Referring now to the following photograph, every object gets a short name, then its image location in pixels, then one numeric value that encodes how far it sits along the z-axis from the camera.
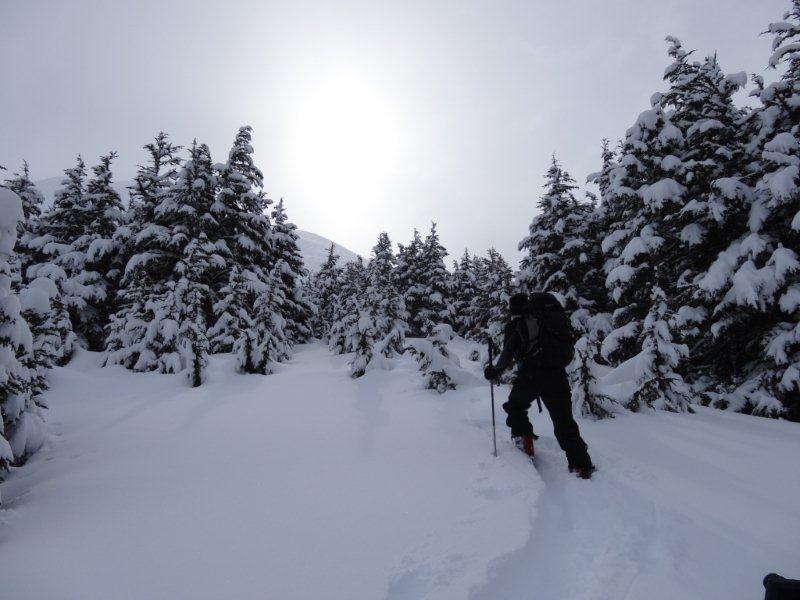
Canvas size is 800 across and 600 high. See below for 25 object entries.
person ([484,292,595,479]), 5.07
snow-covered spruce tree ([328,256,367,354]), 22.69
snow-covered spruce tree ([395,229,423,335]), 33.72
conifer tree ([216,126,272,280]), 21.16
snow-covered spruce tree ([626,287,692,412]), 7.16
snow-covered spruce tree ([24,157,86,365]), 19.05
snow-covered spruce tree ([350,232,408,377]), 12.16
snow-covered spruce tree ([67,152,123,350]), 19.89
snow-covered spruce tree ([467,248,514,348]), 11.45
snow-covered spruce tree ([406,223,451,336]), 33.56
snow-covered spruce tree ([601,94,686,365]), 12.05
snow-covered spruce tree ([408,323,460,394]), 9.20
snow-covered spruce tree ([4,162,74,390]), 6.03
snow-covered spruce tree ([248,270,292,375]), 12.22
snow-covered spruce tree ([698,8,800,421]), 8.59
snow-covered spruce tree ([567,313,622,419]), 6.87
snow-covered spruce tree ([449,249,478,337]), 39.53
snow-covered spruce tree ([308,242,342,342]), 41.44
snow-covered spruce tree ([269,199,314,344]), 27.12
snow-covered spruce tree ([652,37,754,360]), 10.45
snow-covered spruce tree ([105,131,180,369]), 13.96
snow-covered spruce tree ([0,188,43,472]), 4.43
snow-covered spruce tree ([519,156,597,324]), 18.05
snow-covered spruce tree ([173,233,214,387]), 10.83
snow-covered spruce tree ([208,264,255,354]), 15.05
